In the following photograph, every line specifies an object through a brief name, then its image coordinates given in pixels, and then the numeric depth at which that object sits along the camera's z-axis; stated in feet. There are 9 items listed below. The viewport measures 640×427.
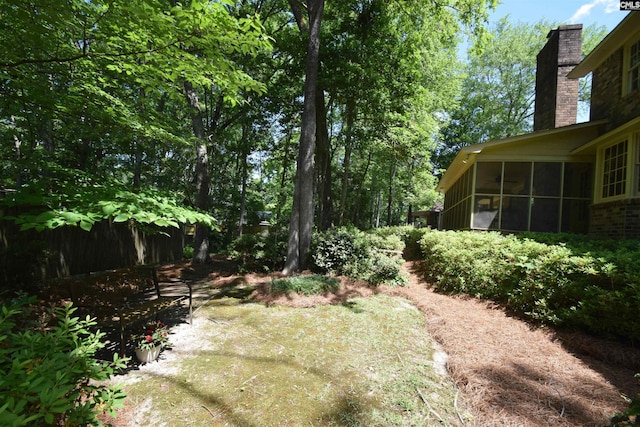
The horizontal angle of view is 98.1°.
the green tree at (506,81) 75.66
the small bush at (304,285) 21.27
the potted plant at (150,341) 11.64
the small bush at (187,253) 45.47
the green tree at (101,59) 10.03
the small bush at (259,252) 29.86
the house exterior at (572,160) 26.50
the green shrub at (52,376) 4.22
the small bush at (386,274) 25.25
